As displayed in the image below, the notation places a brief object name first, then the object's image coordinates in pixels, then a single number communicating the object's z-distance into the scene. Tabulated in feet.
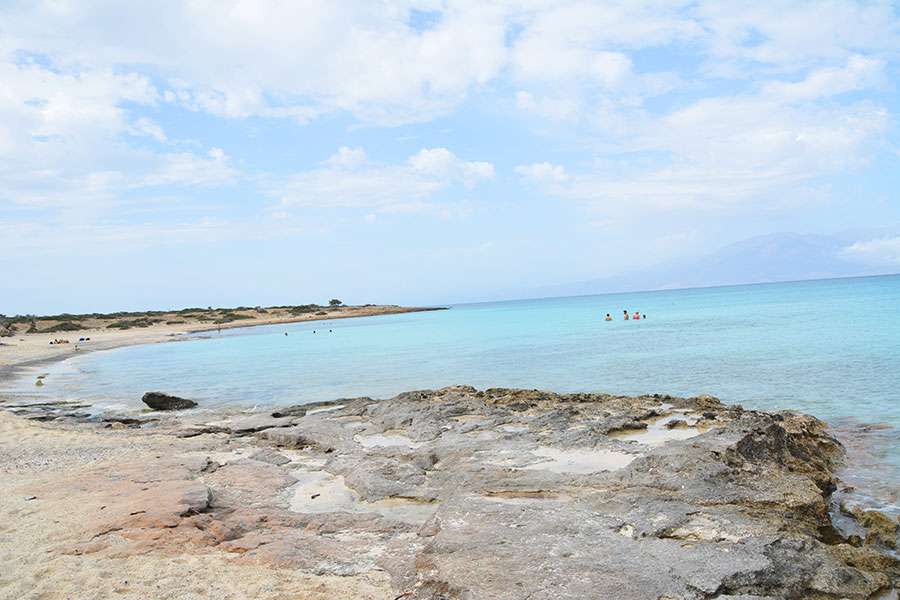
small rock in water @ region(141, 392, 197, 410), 53.01
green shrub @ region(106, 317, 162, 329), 222.69
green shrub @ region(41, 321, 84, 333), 197.47
